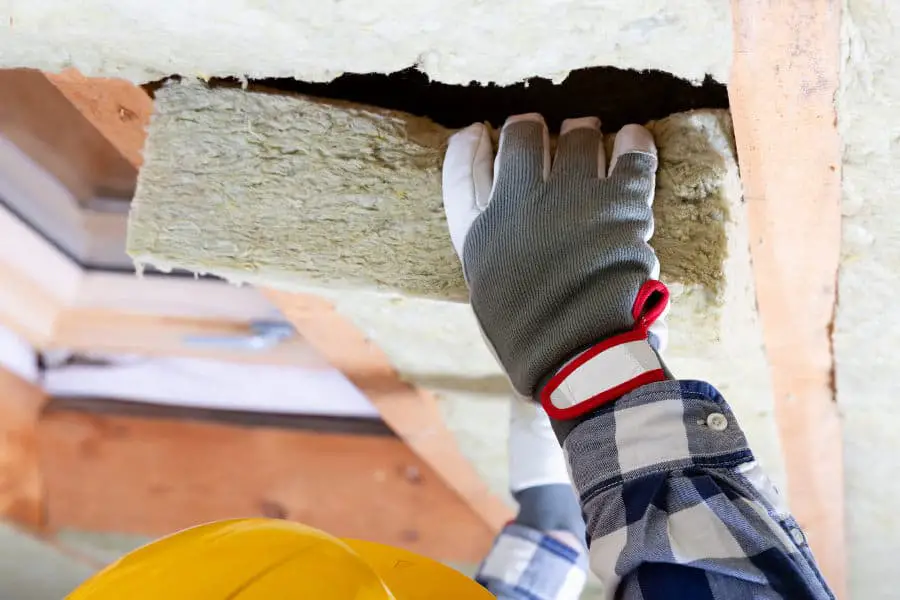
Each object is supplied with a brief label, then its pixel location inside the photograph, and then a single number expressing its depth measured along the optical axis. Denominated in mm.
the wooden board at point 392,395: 1006
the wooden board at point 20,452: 1530
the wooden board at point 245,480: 1650
